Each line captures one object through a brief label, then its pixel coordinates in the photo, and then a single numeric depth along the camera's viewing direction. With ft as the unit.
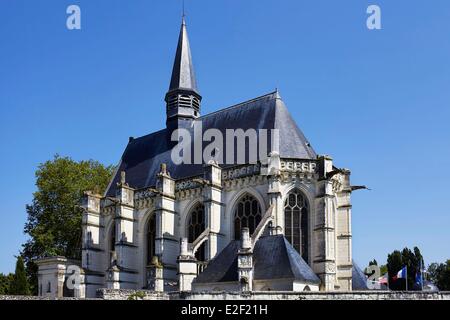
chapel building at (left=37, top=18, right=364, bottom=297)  82.99
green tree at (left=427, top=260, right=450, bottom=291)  187.42
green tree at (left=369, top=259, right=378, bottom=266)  221.33
